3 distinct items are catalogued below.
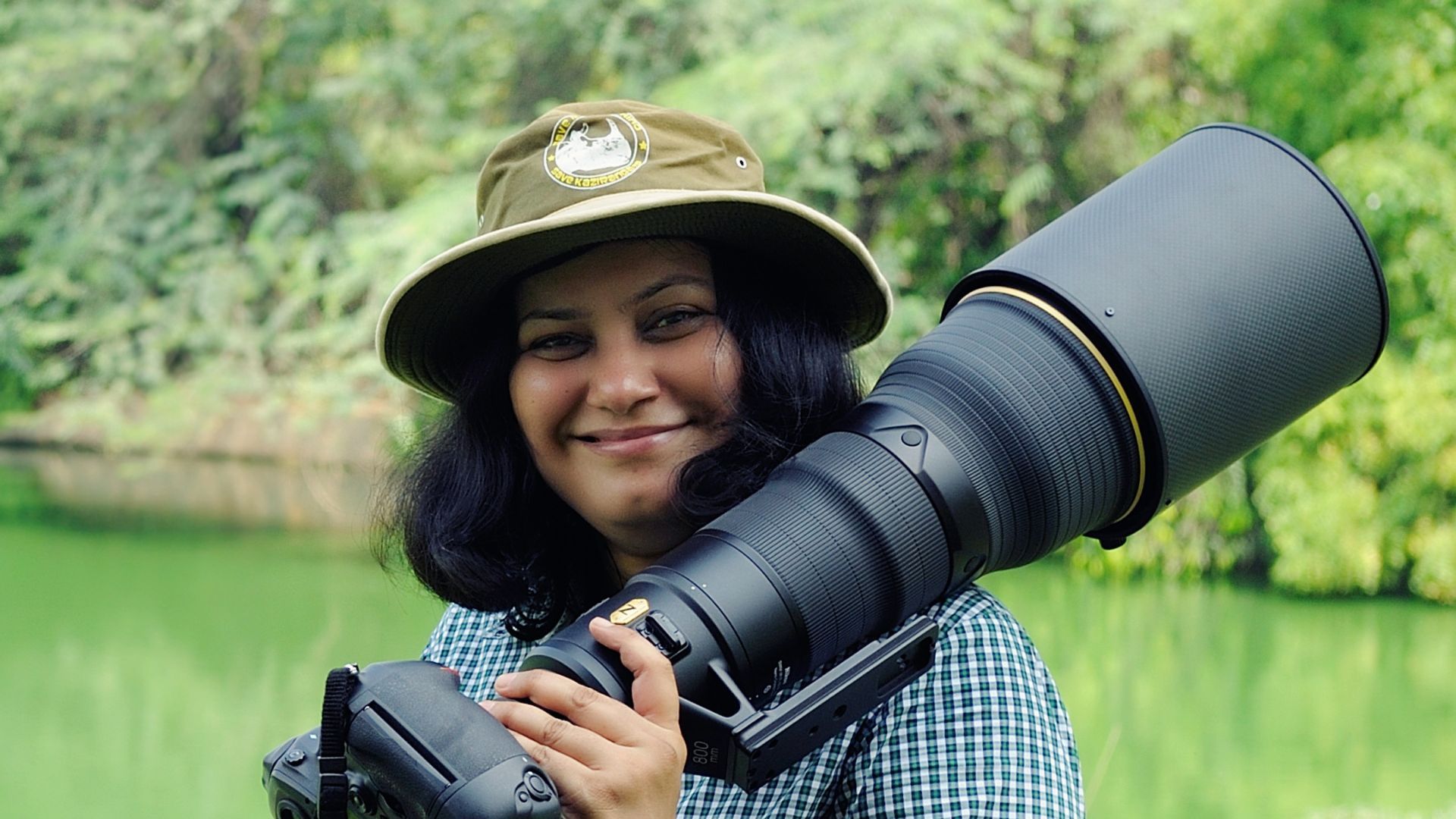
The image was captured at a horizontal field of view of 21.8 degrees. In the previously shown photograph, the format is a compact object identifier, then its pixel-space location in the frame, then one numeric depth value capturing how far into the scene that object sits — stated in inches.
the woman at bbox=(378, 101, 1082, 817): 72.2
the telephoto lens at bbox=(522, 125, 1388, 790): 71.9
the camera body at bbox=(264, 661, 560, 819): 67.9
